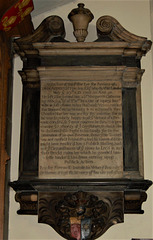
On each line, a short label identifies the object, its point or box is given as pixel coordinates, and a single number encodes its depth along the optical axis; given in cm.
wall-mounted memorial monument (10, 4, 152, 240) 441
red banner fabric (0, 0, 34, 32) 417
